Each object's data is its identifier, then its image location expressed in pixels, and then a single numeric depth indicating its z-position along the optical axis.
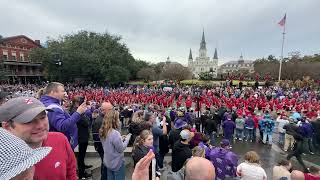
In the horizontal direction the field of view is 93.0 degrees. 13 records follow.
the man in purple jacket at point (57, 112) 2.00
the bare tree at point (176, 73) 39.10
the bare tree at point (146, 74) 38.36
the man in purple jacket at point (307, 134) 5.86
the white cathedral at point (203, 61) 101.03
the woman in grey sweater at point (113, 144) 2.77
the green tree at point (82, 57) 25.92
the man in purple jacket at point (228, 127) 6.73
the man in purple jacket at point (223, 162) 3.06
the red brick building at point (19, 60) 32.08
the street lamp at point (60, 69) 25.52
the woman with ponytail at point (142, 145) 2.80
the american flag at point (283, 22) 19.51
